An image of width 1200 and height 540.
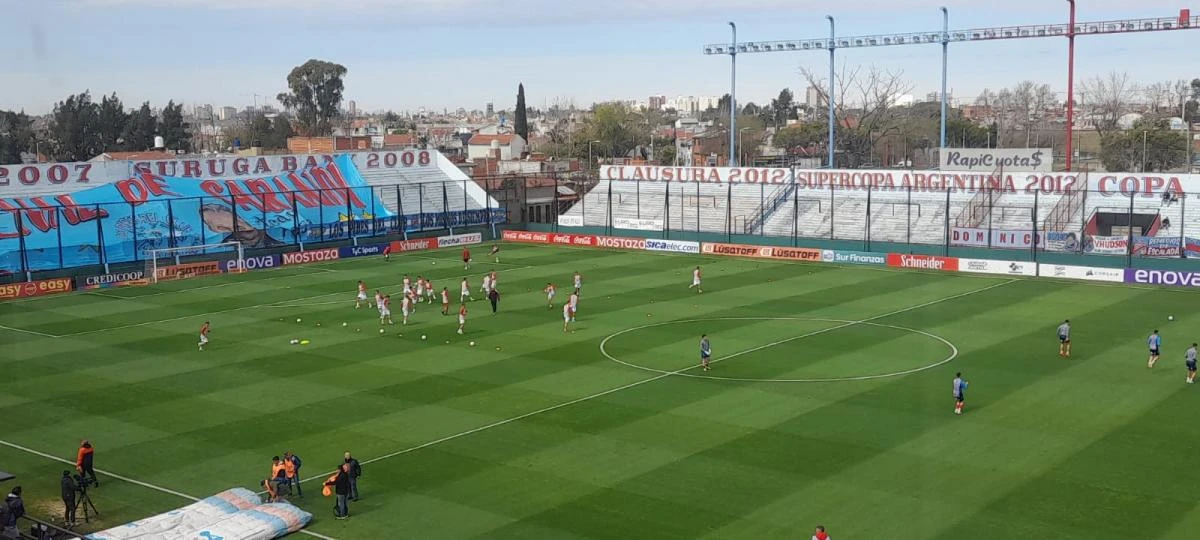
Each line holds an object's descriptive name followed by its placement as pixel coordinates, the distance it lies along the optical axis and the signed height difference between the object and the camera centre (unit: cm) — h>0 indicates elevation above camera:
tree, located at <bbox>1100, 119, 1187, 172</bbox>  10075 +43
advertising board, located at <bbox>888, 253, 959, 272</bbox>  5834 -535
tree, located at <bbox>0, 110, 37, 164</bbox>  10962 +302
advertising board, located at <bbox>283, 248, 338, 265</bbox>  6438 -517
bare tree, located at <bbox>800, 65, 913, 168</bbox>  11350 +305
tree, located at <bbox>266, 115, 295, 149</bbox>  15738 +435
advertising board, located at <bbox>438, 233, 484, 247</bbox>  7425 -498
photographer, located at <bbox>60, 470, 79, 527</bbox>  2250 -634
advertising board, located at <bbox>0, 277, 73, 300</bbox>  5225 -550
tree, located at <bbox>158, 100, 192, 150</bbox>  12400 +402
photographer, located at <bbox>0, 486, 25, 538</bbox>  2096 -627
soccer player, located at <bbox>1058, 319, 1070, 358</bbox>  3638 -573
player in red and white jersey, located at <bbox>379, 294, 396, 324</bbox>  4369 -552
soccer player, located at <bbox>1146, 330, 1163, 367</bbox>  3462 -569
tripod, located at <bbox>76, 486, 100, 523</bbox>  2305 -670
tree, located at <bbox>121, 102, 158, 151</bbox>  11869 +373
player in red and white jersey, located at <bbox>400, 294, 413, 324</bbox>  4366 -534
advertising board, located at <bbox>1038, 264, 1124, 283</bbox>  5325 -546
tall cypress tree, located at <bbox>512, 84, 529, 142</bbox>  15350 +526
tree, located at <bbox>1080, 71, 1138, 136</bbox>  12908 +577
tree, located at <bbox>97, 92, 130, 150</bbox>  11638 +445
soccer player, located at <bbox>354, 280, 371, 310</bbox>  4853 -559
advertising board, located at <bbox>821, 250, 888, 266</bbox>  6088 -528
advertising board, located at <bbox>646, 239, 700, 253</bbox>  6812 -510
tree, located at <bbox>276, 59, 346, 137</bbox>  15975 +986
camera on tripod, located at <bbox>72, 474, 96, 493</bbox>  2332 -640
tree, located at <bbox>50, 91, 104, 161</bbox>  11225 +366
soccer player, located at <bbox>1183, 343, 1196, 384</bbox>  3272 -584
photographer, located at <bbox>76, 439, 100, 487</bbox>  2466 -620
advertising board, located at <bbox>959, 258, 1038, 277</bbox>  5562 -541
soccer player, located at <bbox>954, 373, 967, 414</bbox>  2950 -592
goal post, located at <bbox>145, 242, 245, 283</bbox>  5876 -502
